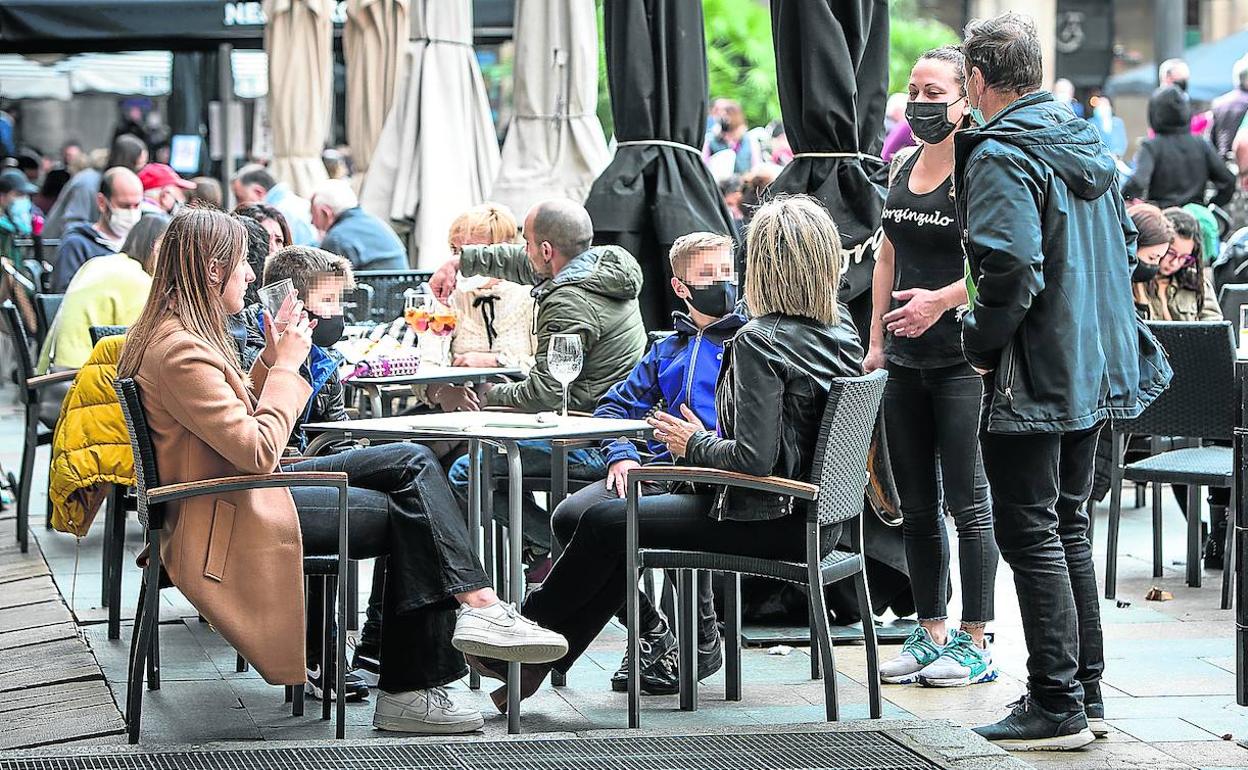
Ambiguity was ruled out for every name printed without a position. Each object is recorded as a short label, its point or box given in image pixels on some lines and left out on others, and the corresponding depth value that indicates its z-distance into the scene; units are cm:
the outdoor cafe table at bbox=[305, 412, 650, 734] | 994
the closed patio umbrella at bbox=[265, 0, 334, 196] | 2716
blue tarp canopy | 4372
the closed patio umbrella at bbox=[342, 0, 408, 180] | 2652
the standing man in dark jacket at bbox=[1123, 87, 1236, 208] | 2622
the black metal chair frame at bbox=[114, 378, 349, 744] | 912
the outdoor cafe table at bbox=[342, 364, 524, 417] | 1280
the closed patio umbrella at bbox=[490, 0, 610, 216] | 1861
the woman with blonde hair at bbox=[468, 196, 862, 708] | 948
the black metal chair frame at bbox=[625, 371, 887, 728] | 941
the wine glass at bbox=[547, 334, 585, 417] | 1062
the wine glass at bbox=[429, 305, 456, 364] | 1371
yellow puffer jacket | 1270
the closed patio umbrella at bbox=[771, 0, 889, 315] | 1253
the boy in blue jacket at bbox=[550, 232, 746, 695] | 1052
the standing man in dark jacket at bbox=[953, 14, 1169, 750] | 891
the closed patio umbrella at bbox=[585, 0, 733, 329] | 1422
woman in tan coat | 922
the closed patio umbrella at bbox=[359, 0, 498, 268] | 2081
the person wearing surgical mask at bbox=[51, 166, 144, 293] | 2055
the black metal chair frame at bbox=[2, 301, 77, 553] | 1552
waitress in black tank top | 1068
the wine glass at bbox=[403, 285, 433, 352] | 1369
